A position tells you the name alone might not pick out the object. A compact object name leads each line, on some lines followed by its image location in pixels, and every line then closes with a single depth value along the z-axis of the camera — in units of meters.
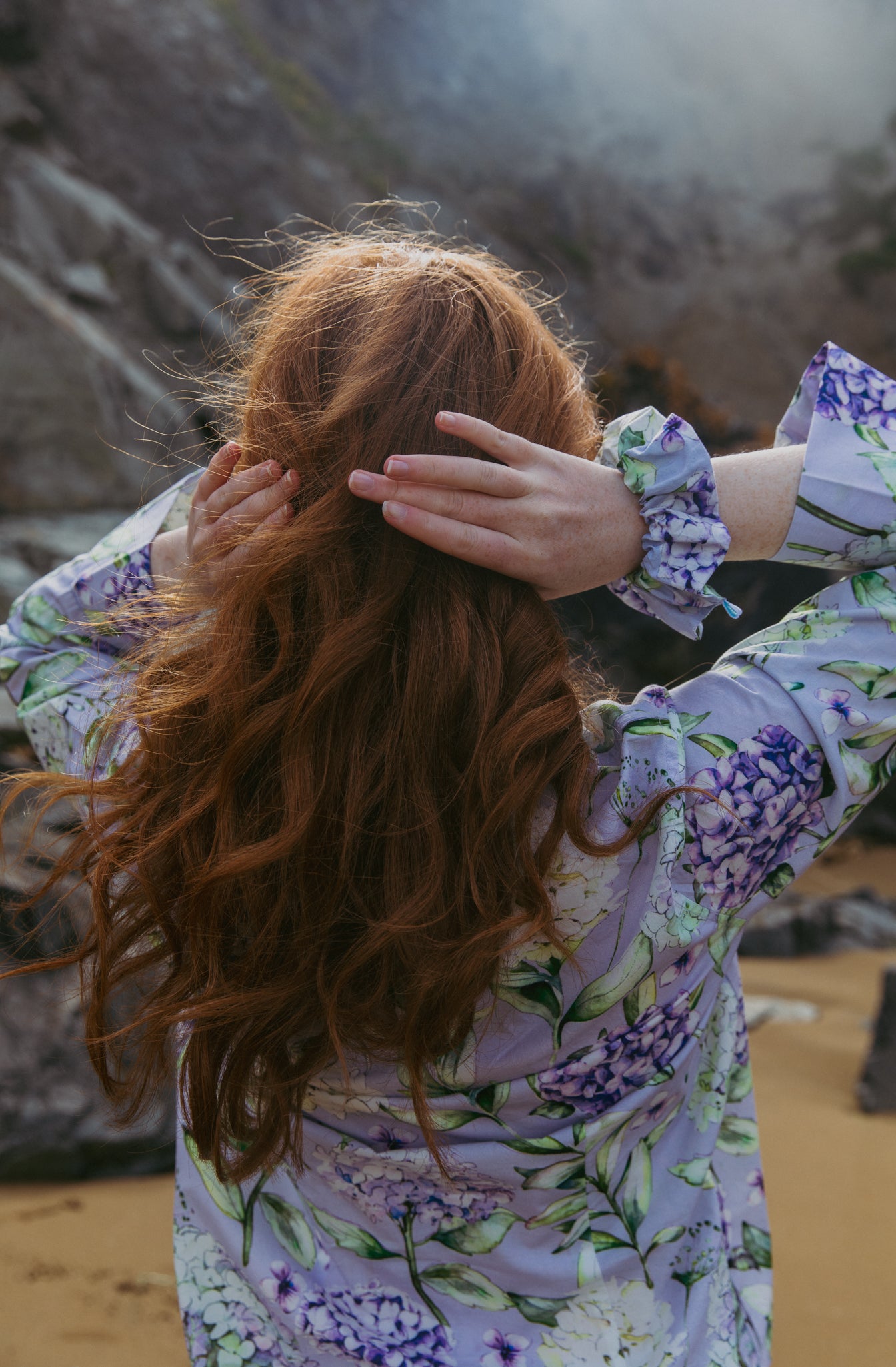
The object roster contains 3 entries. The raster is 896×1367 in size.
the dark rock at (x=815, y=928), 4.38
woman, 0.78
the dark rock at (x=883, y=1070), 2.69
